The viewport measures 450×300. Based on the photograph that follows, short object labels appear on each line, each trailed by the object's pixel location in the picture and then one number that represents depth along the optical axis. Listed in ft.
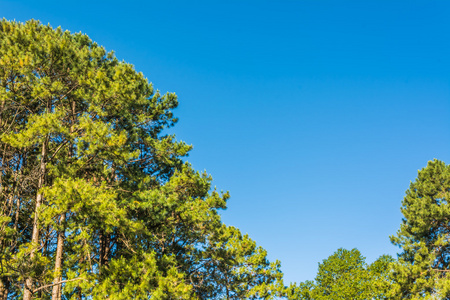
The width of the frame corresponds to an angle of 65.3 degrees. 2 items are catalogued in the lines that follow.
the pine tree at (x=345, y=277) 90.99
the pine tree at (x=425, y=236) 59.98
